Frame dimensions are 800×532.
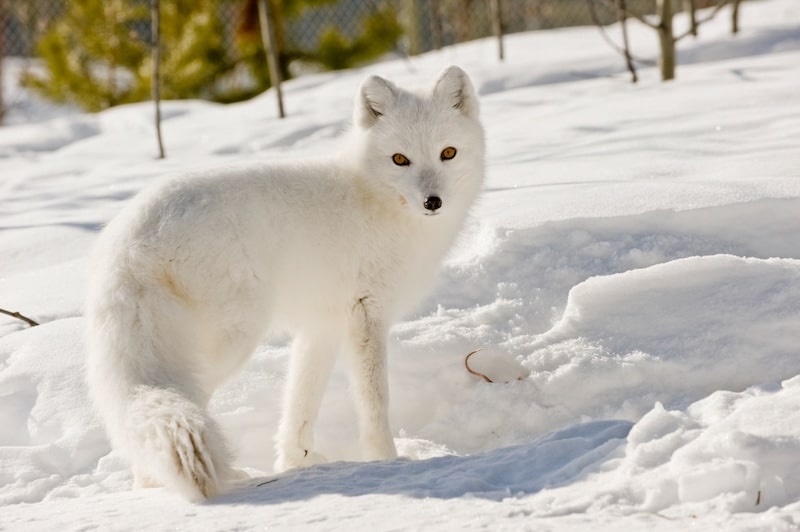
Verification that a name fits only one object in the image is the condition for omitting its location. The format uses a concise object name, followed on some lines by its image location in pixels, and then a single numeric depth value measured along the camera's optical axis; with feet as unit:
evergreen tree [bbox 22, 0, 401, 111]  78.02
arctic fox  17.42
